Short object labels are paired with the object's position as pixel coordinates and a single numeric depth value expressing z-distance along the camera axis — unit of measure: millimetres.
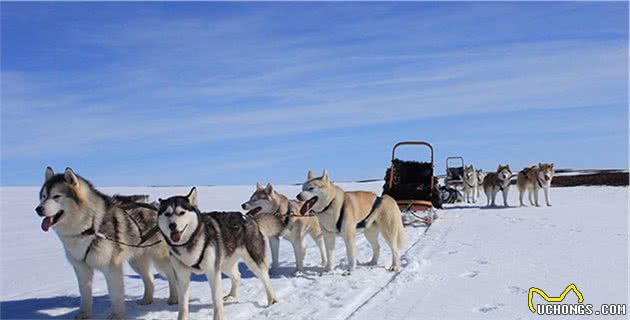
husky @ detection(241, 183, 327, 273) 7488
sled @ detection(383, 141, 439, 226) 12445
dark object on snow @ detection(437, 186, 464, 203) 19000
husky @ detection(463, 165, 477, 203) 21484
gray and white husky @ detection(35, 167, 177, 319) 5094
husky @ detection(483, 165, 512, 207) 18281
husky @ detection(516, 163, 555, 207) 18156
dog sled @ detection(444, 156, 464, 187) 22906
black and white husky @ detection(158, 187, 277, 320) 4910
